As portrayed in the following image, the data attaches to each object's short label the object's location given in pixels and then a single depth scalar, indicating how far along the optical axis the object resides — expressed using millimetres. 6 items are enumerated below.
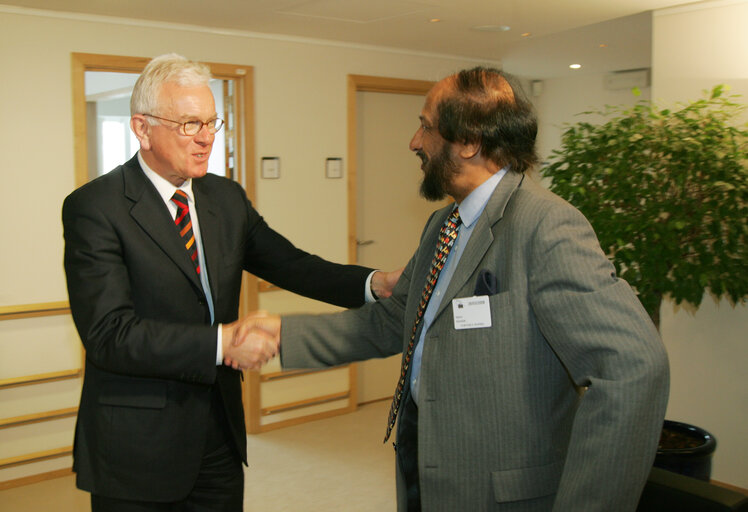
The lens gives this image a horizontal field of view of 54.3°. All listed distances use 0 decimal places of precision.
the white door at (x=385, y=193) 5871
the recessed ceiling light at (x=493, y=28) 5004
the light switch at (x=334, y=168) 5500
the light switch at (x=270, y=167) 5168
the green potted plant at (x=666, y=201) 2934
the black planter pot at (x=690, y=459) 3068
